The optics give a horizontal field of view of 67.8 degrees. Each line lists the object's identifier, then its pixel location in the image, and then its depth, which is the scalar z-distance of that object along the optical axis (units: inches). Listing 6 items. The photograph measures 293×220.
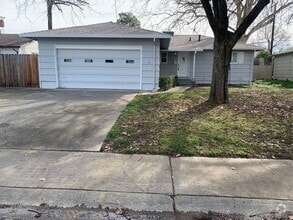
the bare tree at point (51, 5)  767.1
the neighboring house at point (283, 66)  703.7
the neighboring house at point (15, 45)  698.1
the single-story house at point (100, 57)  419.0
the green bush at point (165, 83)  442.2
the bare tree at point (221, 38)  261.5
